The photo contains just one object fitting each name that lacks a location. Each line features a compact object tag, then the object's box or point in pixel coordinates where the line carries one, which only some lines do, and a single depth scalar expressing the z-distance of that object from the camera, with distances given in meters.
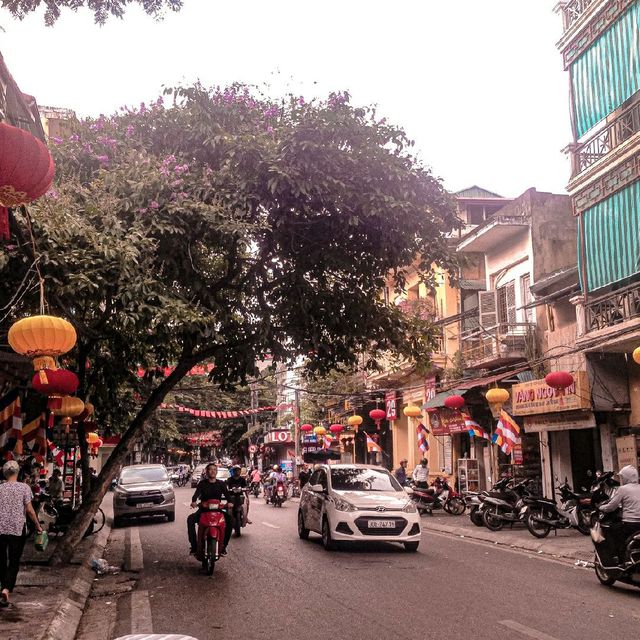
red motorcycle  11.04
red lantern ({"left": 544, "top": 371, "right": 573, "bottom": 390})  16.84
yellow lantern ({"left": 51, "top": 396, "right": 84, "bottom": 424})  15.06
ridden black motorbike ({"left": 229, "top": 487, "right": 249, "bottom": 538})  16.58
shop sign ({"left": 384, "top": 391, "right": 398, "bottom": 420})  30.67
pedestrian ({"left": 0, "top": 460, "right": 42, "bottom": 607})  8.36
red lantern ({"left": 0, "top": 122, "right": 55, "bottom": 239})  5.59
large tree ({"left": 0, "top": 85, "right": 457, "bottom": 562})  10.74
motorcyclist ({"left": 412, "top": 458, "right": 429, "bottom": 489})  23.92
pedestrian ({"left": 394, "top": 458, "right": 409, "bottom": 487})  24.49
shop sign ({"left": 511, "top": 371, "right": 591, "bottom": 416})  17.75
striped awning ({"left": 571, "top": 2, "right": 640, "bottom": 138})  15.77
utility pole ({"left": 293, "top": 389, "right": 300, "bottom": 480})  38.22
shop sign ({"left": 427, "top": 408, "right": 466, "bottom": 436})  25.81
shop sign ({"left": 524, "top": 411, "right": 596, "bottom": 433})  18.06
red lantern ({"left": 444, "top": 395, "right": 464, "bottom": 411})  22.00
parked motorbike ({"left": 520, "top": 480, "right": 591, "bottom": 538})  15.54
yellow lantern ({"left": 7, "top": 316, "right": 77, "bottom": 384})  8.46
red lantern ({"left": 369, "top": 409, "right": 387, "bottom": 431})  28.92
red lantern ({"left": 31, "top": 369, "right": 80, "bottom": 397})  10.54
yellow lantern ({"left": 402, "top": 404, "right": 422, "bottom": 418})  25.19
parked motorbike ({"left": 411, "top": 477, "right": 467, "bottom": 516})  22.27
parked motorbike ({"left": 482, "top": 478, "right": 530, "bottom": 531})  17.11
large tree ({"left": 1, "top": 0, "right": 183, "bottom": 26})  8.07
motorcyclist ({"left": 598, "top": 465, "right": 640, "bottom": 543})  9.45
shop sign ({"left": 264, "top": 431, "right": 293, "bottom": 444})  49.41
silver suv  21.72
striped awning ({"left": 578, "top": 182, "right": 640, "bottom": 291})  15.66
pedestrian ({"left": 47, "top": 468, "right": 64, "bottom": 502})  20.92
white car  13.28
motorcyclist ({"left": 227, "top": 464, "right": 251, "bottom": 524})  14.85
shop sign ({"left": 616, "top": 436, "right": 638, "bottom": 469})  17.58
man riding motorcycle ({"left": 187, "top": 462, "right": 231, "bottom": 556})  11.63
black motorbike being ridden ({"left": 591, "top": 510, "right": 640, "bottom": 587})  9.28
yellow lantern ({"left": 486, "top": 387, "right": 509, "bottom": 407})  18.94
